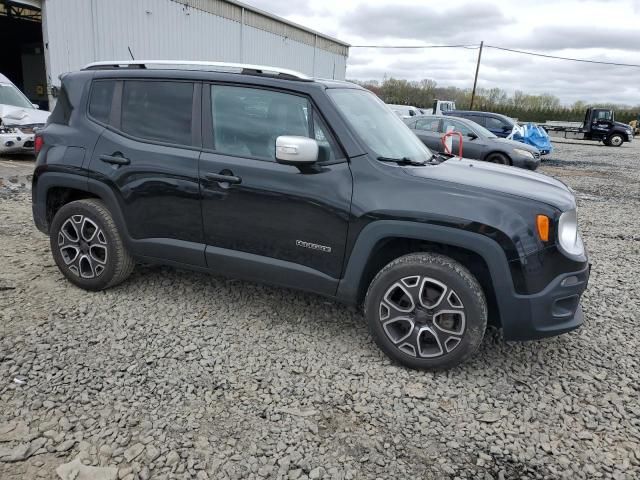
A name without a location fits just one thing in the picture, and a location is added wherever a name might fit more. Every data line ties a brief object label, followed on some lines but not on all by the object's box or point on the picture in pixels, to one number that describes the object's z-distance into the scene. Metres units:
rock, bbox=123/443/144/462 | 2.29
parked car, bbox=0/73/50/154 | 9.72
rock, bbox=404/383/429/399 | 2.86
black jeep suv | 2.84
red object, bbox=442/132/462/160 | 4.62
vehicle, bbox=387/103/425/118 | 24.36
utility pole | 39.53
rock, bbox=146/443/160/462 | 2.29
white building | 13.51
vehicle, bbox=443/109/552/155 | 15.59
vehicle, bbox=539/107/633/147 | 27.22
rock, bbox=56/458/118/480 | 2.17
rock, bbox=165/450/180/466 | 2.27
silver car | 11.45
